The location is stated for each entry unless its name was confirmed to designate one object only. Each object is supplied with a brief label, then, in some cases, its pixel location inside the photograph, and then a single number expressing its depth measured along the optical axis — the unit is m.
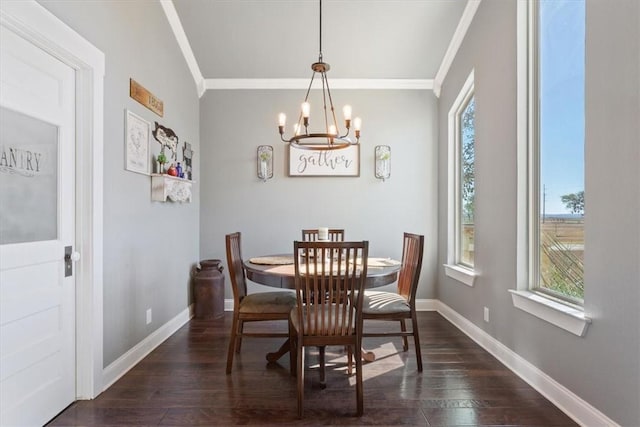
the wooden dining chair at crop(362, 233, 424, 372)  2.43
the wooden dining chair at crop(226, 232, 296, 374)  2.42
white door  1.62
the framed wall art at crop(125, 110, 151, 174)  2.49
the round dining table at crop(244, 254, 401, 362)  2.19
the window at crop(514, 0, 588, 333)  2.01
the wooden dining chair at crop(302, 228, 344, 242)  3.47
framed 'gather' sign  3.97
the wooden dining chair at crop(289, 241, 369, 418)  1.96
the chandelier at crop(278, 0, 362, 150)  2.35
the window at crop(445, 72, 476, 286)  3.36
